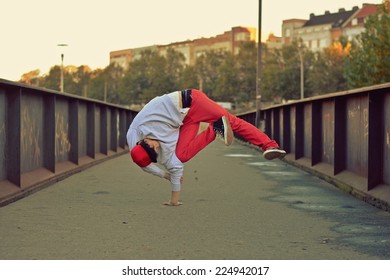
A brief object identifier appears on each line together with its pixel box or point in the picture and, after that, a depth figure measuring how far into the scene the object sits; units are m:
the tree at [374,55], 44.78
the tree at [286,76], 86.56
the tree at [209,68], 108.81
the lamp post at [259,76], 35.13
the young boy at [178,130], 7.55
